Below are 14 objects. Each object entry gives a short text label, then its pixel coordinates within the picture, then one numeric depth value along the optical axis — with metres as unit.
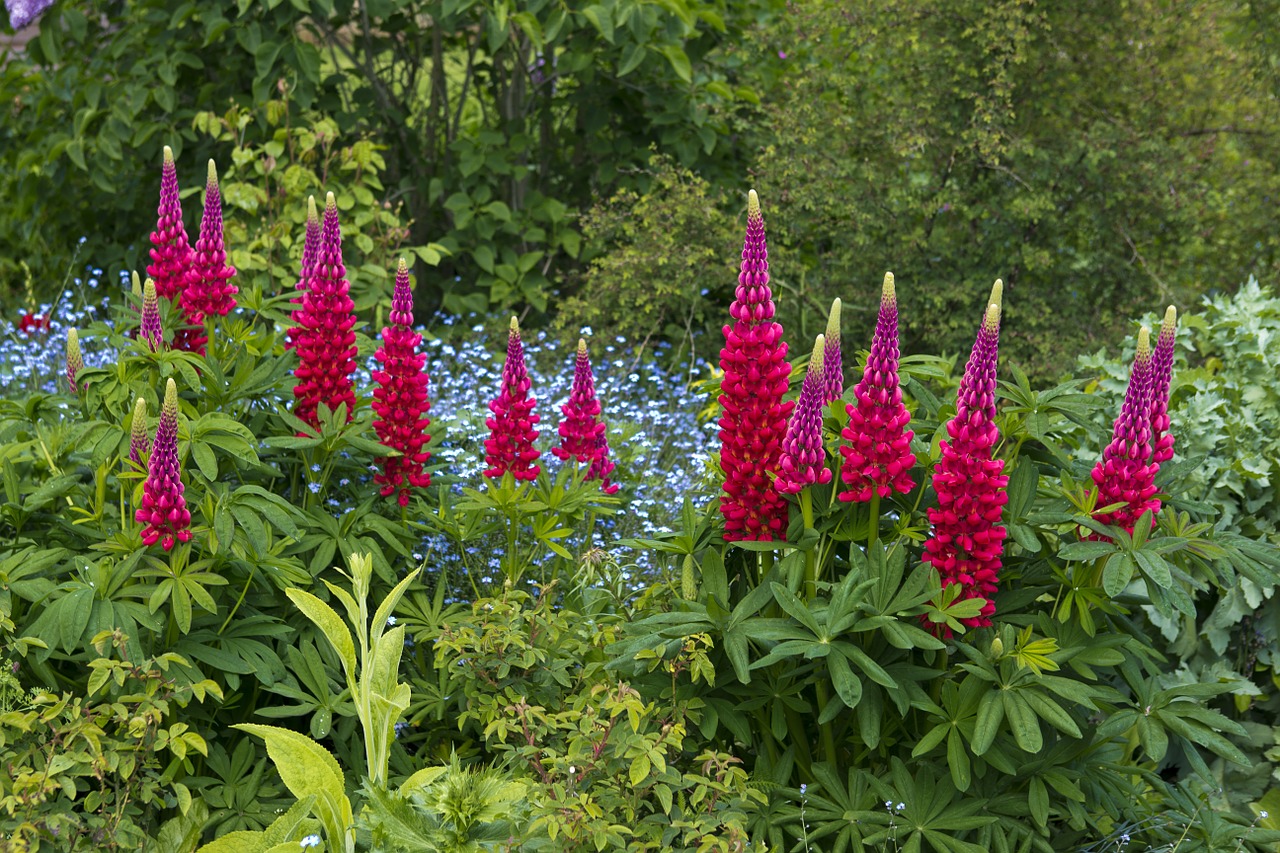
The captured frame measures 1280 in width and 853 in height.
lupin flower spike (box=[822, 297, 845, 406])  2.55
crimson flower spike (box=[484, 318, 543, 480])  3.17
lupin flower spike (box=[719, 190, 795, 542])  2.62
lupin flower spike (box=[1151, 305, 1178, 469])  2.61
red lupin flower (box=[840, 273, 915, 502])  2.46
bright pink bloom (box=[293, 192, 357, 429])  3.12
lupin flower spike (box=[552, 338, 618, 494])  3.22
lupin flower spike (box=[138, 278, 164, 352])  3.04
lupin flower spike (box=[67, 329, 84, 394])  2.98
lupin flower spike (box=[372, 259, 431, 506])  3.11
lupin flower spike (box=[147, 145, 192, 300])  3.20
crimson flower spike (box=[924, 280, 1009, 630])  2.45
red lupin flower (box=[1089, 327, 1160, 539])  2.53
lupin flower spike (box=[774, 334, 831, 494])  2.48
